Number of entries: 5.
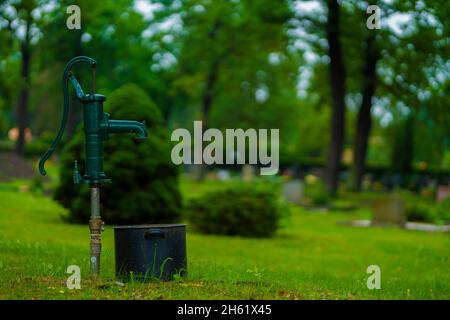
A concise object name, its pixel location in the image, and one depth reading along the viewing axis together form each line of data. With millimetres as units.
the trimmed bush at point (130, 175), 16844
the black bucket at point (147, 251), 7812
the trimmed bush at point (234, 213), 17469
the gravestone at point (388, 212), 22328
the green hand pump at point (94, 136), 7672
